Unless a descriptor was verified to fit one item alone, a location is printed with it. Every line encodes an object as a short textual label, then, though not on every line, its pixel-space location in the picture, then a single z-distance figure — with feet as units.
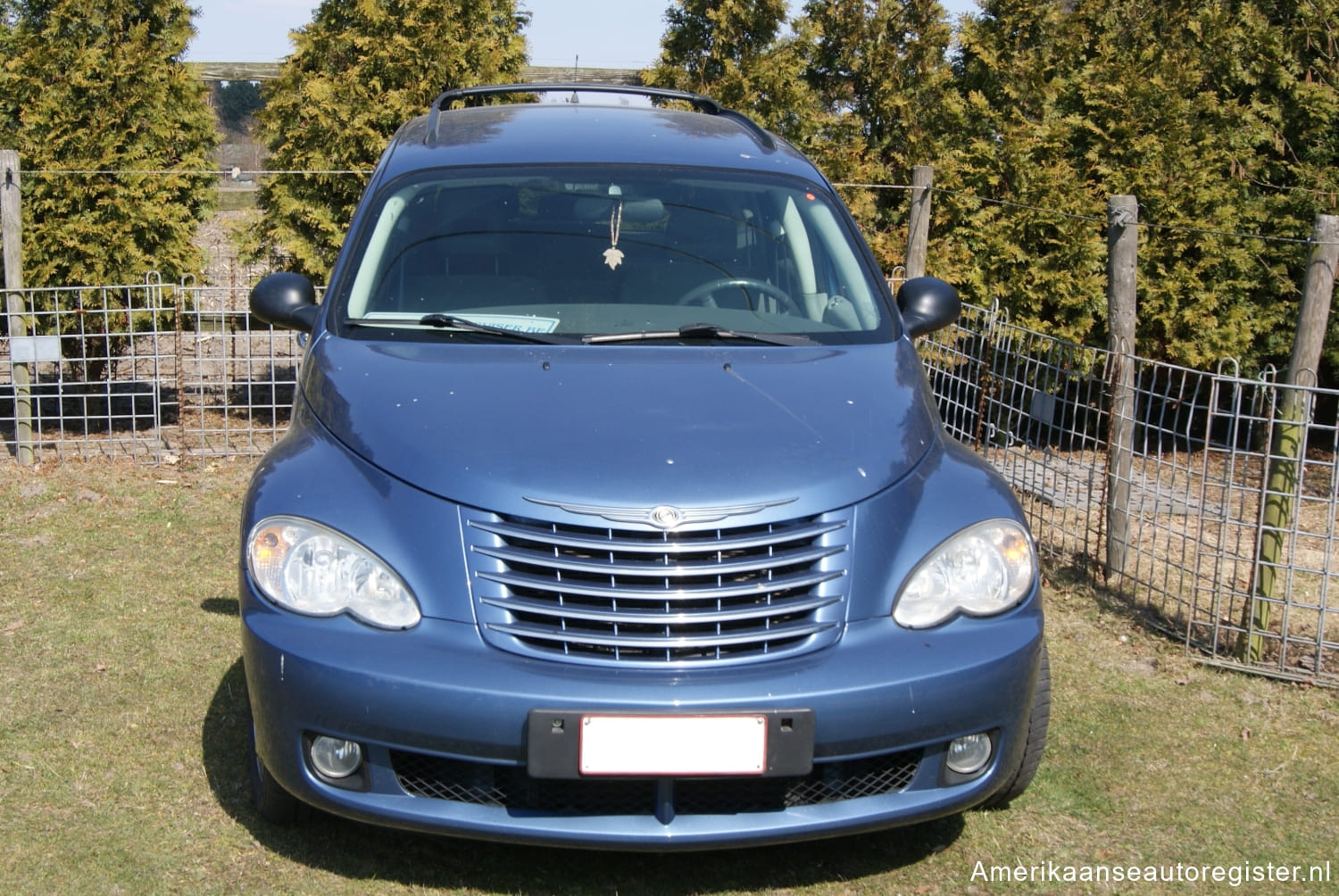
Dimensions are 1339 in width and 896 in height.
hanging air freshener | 13.88
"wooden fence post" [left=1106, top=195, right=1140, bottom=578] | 19.21
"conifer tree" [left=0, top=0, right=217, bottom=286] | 28.68
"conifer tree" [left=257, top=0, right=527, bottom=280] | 29.76
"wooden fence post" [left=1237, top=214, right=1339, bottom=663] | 16.39
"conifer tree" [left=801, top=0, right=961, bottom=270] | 32.30
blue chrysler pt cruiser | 9.53
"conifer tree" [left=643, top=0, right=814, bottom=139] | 32.30
